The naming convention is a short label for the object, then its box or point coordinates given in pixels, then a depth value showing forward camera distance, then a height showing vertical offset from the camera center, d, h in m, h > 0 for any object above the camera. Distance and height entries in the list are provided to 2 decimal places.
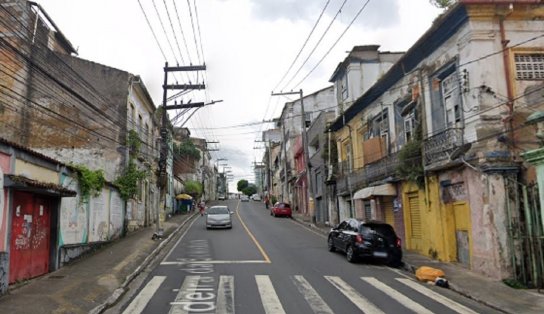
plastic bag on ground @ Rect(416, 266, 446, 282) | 13.03 -1.80
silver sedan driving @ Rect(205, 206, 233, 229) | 29.44 -0.25
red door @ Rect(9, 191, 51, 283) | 11.65 -0.41
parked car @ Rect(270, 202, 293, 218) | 44.03 +0.29
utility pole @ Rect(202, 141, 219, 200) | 79.34 +7.58
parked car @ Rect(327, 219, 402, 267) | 15.98 -1.10
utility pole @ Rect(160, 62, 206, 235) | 23.55 +6.17
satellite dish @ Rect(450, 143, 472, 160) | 14.48 +1.79
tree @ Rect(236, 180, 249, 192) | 130.12 +8.09
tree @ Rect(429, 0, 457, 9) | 18.20 +7.87
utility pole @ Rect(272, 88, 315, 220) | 35.25 +4.31
